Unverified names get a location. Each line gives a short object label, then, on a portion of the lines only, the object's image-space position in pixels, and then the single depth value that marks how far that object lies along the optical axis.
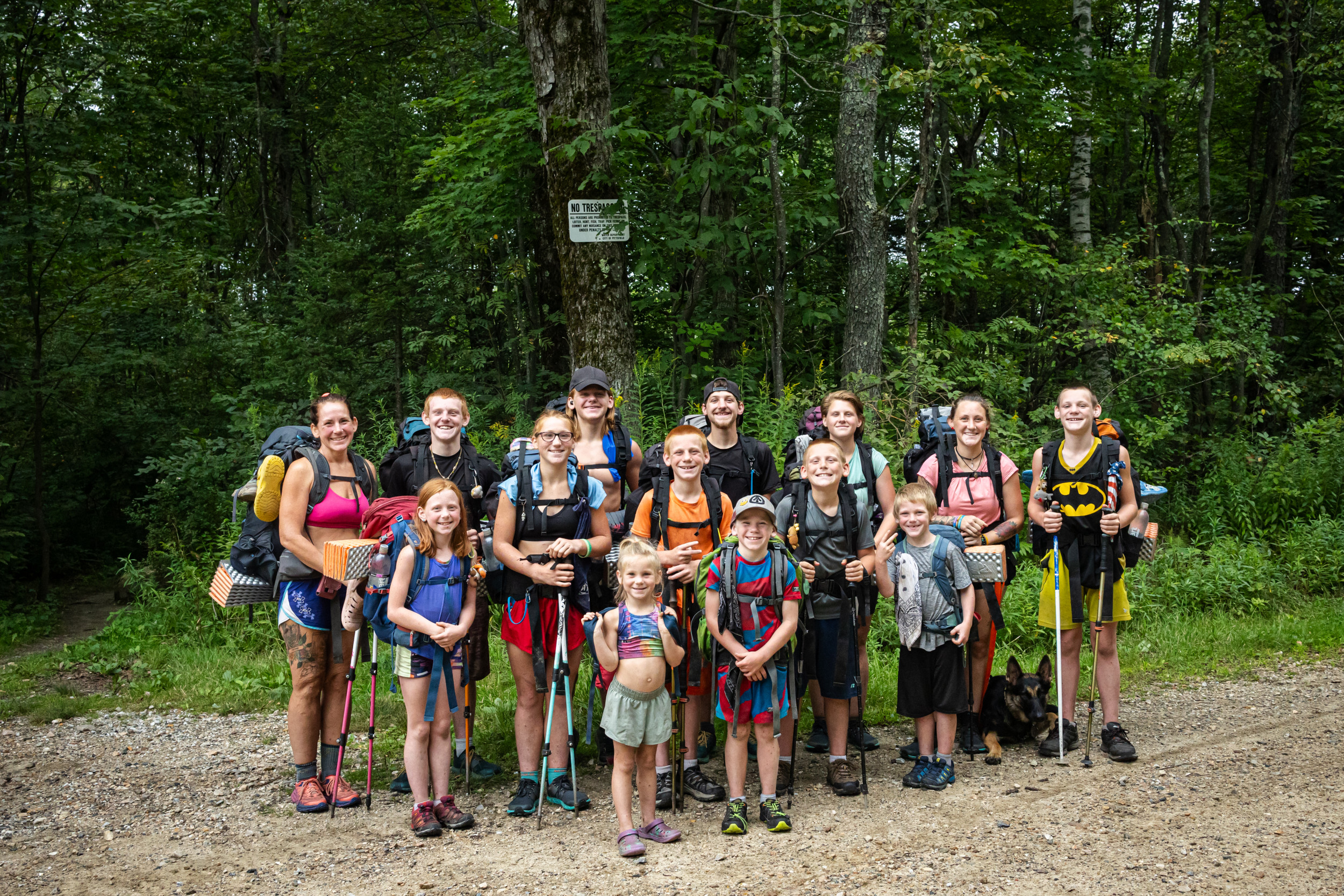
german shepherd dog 5.58
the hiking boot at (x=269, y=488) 4.87
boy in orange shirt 4.86
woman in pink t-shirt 5.34
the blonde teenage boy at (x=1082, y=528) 5.34
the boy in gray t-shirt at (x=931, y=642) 4.99
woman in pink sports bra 4.82
